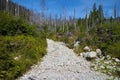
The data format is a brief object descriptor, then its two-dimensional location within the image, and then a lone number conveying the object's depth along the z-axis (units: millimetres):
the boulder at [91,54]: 7822
